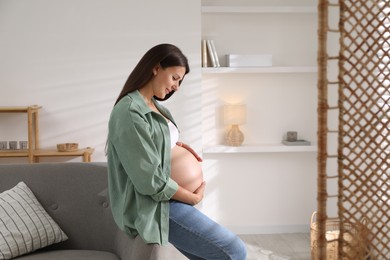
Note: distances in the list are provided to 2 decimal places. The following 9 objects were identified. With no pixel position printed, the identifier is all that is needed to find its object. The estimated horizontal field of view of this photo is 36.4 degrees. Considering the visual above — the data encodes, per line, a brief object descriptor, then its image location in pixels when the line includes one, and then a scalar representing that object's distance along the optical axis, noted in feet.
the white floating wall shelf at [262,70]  15.85
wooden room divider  4.90
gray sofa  9.19
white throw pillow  8.54
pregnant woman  7.36
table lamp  16.01
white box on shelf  15.97
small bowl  14.79
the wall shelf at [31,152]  14.39
